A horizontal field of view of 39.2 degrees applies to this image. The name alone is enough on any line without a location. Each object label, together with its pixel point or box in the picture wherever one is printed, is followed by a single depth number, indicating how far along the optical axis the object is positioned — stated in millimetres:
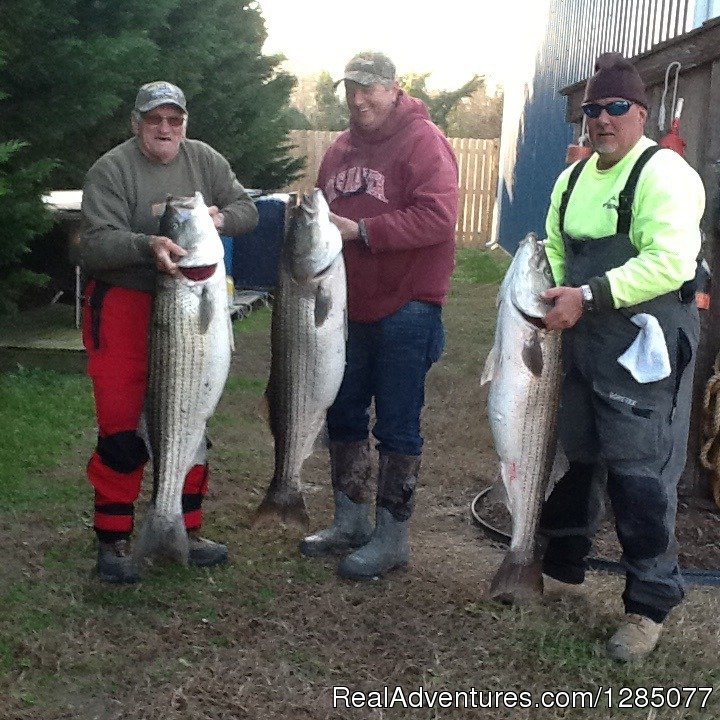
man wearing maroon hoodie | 4363
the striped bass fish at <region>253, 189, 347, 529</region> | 4152
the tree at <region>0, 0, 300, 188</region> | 7836
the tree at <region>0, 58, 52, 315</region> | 7031
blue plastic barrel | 12125
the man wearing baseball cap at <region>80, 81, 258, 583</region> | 4180
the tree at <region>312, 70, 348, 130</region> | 27328
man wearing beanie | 3605
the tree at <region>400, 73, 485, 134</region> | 25438
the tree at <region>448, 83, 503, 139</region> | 27219
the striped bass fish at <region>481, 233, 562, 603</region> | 3814
